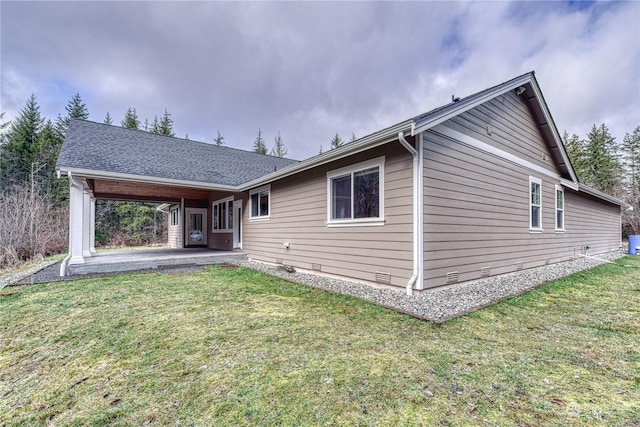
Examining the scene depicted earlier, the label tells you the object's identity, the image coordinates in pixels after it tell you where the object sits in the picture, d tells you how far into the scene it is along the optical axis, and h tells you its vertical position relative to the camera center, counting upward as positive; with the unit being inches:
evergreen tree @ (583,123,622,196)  1010.7 +206.4
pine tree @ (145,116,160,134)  1332.4 +430.7
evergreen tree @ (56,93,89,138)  1163.6 +447.6
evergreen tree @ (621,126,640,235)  782.2 +171.4
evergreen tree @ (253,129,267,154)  1578.5 +399.8
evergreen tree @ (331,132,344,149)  1434.5 +391.3
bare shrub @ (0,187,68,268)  376.2 -21.8
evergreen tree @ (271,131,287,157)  1553.9 +382.3
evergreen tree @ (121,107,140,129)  1242.6 +432.0
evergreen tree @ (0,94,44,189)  832.9 +224.4
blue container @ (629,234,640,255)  475.5 -45.9
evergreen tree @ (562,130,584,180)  1077.1 +264.3
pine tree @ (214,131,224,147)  1557.6 +425.5
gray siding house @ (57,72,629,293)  188.1 +22.5
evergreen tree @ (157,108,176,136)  1317.7 +433.9
